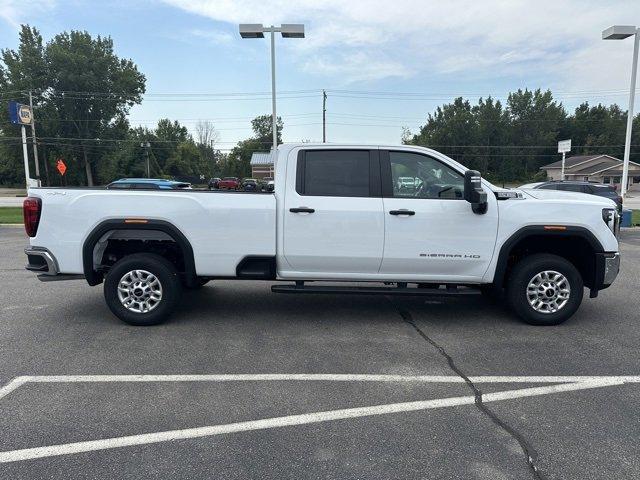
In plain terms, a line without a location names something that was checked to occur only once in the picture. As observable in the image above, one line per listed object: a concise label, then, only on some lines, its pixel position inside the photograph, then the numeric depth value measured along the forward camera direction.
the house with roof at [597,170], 66.62
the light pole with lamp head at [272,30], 15.73
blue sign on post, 28.56
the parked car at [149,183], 12.30
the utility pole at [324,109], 51.76
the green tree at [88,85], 57.78
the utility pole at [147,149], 60.75
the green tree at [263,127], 125.25
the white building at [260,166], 96.19
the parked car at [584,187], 17.52
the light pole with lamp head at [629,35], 15.63
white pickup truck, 5.12
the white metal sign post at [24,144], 29.03
